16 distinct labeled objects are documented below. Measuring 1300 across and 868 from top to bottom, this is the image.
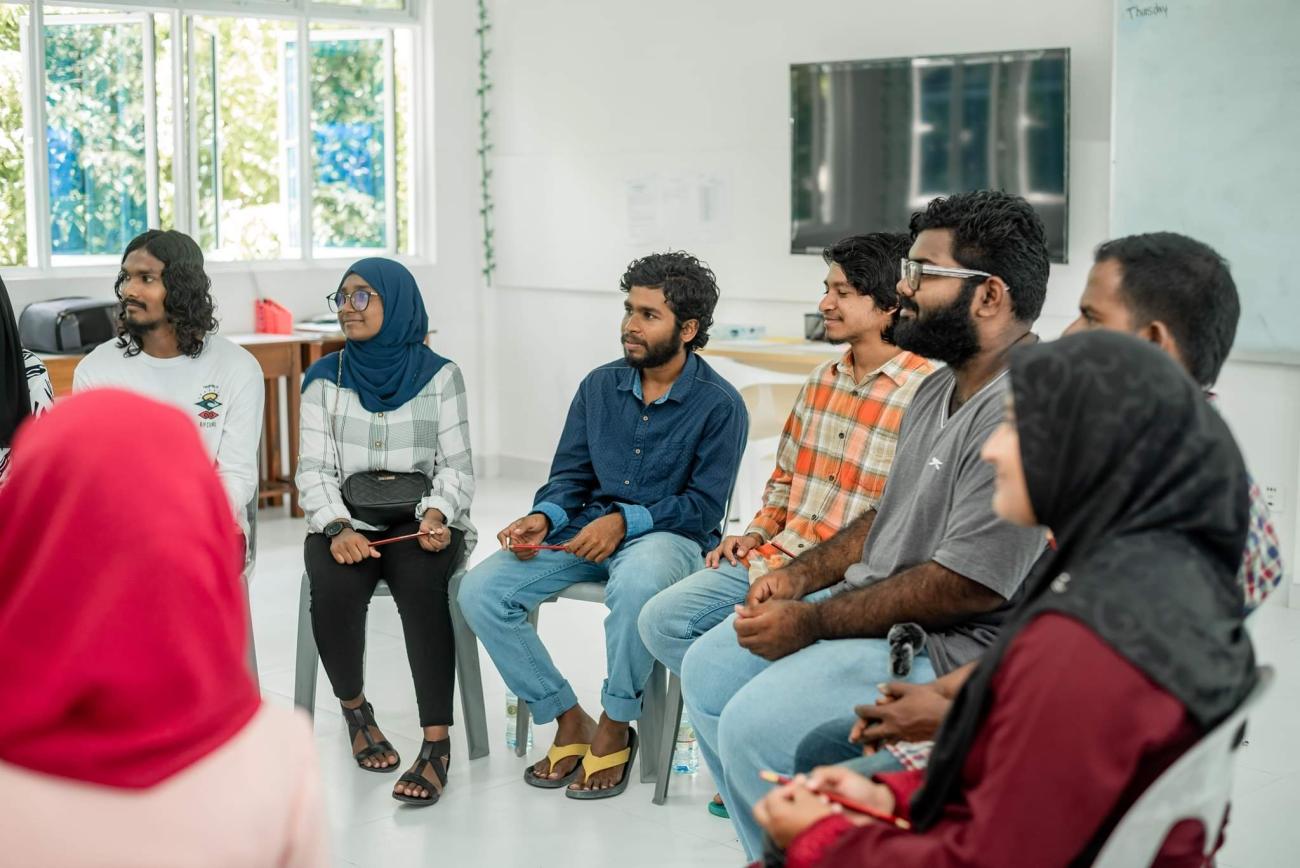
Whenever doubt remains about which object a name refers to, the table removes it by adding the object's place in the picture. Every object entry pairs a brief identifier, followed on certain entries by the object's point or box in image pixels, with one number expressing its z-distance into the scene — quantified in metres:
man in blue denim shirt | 3.41
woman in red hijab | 1.25
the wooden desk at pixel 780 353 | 5.73
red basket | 6.82
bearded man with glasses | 2.43
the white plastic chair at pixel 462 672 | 3.59
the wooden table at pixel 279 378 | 6.54
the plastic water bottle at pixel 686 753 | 3.54
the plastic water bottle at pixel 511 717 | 3.69
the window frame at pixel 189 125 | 6.46
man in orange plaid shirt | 3.12
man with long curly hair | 3.70
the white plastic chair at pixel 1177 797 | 1.46
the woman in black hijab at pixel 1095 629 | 1.44
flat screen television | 5.47
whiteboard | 4.88
